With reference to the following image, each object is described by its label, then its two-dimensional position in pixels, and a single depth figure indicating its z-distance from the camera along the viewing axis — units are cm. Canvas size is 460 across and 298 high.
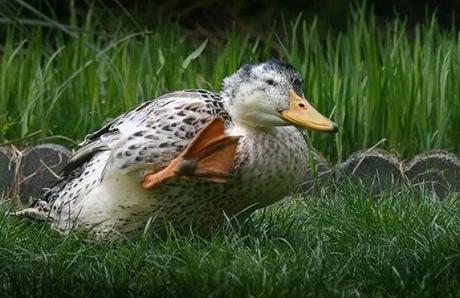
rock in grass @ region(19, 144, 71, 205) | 1204
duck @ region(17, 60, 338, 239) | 956
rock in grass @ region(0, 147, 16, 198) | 1203
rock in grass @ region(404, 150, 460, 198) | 1171
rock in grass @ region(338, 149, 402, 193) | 1173
